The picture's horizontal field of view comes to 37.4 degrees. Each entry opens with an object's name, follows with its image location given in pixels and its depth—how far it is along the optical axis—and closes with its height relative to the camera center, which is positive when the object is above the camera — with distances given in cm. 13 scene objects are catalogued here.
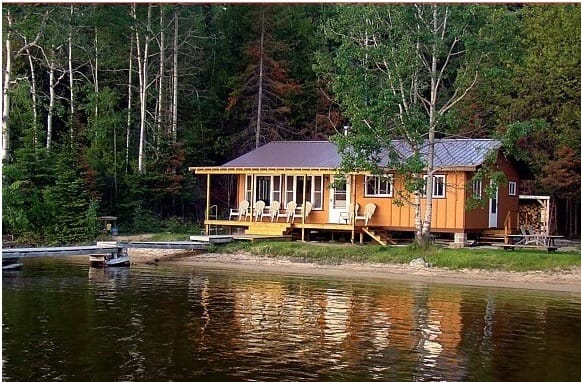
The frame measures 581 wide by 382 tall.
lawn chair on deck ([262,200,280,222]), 2898 +26
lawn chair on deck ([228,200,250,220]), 2952 +28
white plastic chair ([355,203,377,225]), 2723 +24
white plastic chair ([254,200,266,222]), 2914 +25
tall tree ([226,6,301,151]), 3953 +599
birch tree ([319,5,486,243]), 2406 +403
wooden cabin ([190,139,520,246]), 2625 +77
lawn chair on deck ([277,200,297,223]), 2839 +27
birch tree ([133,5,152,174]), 3466 +559
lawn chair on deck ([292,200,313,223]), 2834 +31
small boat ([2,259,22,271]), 2139 -132
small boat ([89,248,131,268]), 2344 -125
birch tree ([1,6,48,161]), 2775 +586
